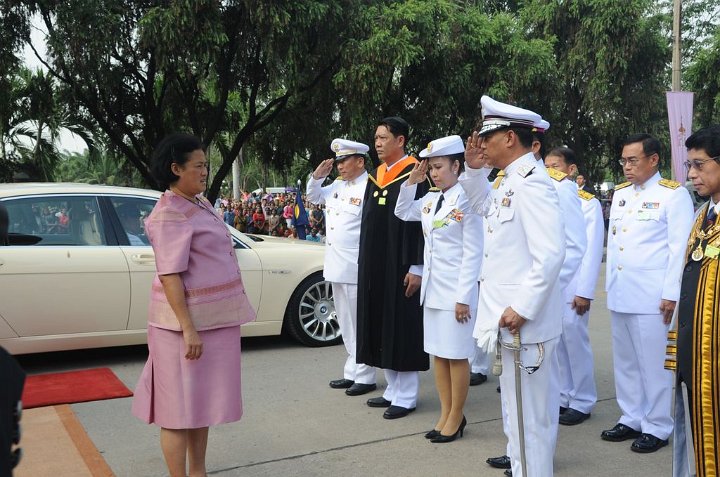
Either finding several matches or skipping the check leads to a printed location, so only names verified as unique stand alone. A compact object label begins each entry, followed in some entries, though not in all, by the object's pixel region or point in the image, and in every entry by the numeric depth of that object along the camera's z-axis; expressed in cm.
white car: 557
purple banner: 1489
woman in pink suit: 322
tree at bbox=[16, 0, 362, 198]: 1323
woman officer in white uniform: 424
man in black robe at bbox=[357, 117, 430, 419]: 486
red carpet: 522
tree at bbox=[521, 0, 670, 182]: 2261
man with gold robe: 284
